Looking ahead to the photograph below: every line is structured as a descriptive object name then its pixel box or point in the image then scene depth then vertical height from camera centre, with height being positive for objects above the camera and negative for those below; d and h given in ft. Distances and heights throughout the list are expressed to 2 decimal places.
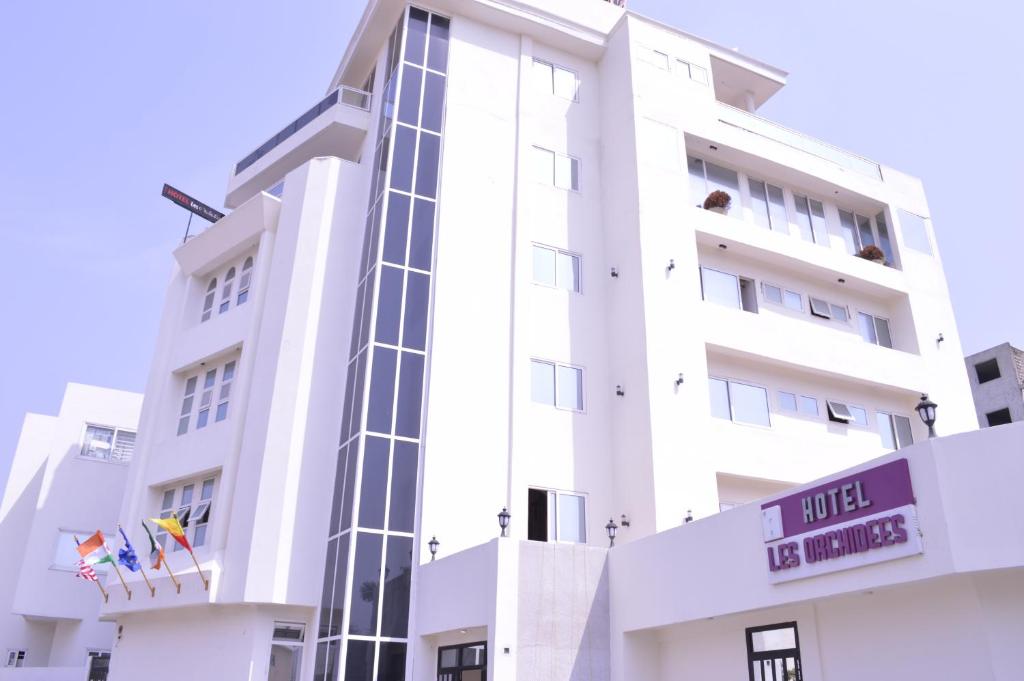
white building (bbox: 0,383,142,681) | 89.71 +19.15
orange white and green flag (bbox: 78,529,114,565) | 67.15 +12.21
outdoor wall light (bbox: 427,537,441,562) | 58.44 +11.12
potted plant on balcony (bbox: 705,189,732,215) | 77.25 +43.50
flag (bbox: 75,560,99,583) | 69.15 +10.74
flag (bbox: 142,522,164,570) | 67.41 +12.17
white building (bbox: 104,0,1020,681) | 59.82 +28.87
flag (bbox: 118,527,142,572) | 66.39 +11.23
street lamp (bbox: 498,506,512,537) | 52.80 +11.50
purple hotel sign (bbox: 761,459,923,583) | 37.01 +8.63
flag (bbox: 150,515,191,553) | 63.62 +12.86
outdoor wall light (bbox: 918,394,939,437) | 35.70 +12.32
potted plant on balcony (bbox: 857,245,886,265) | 84.74 +43.10
